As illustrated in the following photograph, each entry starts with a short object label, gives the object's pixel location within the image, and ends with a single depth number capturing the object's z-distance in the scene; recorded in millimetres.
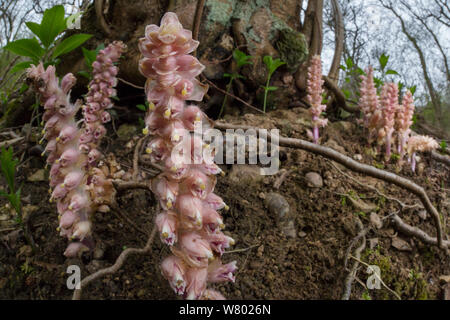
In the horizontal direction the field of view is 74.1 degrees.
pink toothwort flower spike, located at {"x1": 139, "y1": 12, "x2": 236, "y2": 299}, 144
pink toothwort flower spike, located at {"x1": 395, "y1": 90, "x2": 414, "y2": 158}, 372
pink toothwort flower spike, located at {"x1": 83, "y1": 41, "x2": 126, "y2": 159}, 236
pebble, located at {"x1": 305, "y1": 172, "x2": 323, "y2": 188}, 293
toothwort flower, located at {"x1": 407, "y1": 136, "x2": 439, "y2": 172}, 376
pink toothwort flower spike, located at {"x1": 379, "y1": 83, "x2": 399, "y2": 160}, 371
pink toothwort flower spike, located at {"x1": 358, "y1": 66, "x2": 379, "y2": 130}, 395
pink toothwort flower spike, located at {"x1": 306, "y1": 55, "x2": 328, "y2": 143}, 374
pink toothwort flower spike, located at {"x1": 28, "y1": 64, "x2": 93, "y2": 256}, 195
